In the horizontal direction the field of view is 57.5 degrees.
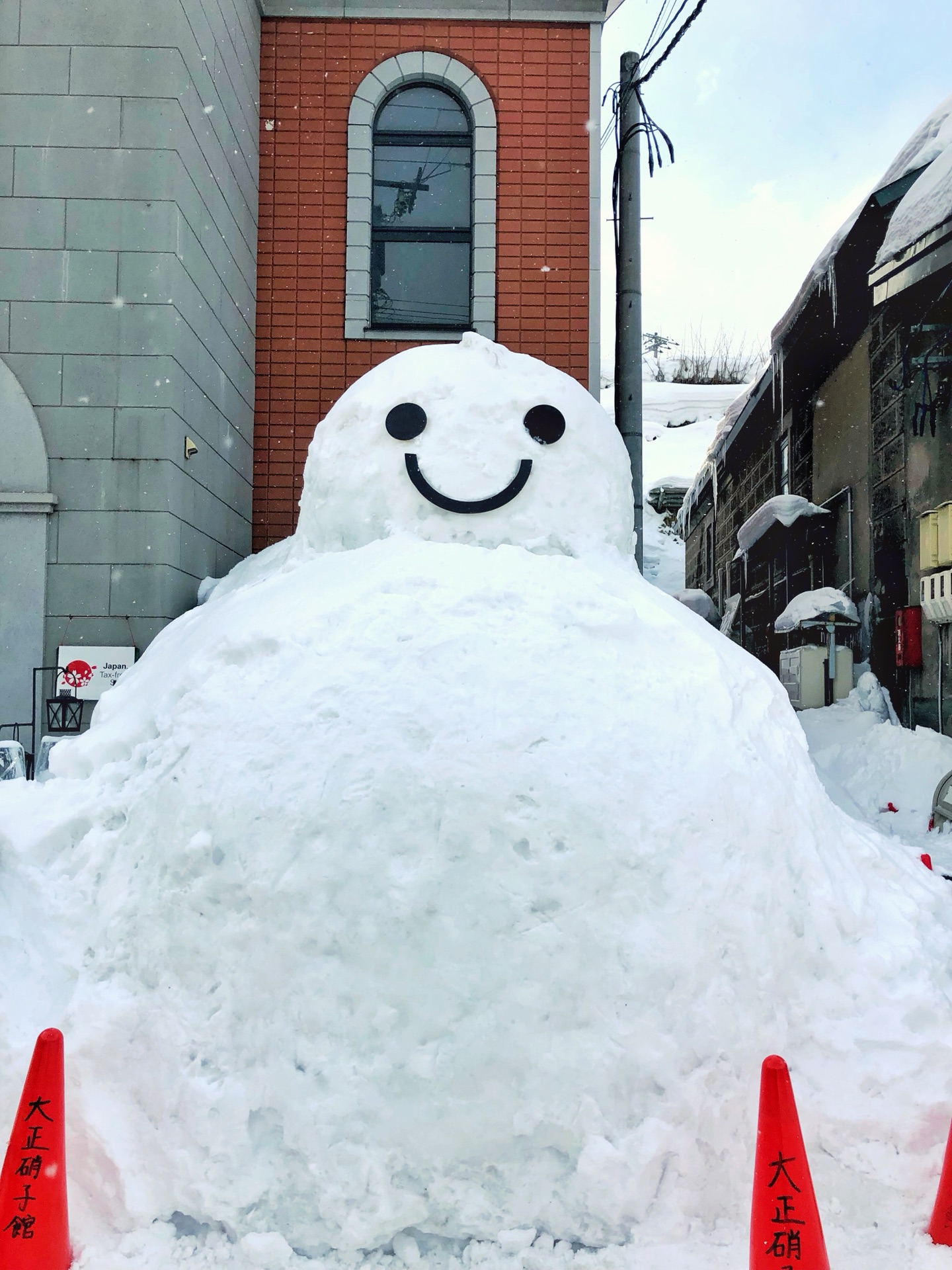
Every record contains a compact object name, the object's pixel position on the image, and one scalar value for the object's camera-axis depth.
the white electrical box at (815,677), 10.88
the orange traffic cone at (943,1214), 2.39
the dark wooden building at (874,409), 8.41
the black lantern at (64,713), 6.22
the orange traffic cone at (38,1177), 2.24
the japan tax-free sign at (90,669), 6.37
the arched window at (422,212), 8.94
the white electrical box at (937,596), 8.27
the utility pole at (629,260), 8.01
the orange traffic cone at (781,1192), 2.18
